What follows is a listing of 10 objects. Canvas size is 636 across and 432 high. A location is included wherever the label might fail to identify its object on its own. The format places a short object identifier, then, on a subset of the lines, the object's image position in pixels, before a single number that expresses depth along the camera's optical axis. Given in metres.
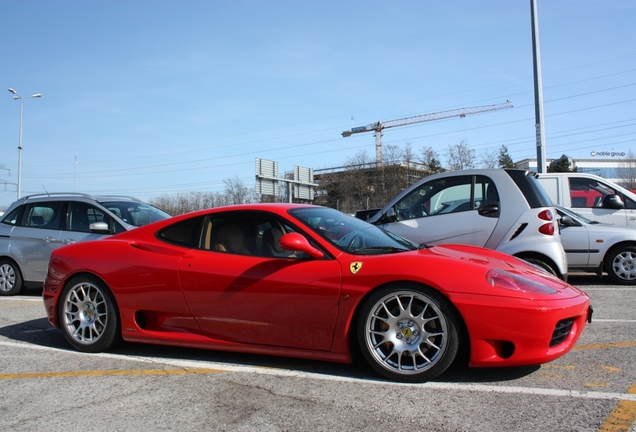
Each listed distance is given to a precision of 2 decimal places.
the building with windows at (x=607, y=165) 53.92
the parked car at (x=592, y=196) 10.00
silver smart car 6.93
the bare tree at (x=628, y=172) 48.74
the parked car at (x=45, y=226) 8.90
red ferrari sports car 3.66
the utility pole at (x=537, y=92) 14.58
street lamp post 37.91
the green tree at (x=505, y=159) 52.33
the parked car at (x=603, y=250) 8.88
